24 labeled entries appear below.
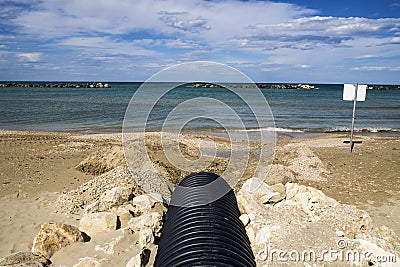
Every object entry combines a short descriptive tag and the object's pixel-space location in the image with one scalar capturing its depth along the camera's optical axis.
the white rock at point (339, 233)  4.89
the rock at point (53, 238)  5.35
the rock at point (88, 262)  4.76
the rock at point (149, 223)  5.77
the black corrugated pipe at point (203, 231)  3.57
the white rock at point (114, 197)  6.95
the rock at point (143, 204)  6.78
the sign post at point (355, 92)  12.71
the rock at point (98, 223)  6.00
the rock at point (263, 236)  4.89
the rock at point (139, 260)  4.71
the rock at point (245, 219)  5.64
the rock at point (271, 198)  6.70
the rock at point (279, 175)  9.49
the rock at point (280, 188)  7.38
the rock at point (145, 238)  5.43
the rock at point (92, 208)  6.88
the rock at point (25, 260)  4.81
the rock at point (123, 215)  6.32
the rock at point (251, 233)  5.20
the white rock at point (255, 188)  6.84
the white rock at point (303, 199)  6.18
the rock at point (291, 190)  7.06
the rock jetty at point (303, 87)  121.56
